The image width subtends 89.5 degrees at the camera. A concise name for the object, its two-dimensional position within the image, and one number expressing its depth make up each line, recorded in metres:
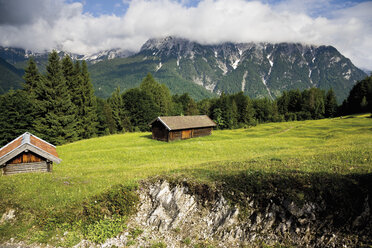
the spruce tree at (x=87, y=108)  52.66
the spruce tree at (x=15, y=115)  40.41
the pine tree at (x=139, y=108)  71.56
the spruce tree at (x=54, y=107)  41.94
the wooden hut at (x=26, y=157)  16.98
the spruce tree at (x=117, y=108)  69.75
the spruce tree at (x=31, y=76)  45.05
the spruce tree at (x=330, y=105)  101.19
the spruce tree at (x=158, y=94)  78.56
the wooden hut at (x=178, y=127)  43.46
